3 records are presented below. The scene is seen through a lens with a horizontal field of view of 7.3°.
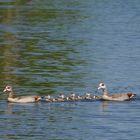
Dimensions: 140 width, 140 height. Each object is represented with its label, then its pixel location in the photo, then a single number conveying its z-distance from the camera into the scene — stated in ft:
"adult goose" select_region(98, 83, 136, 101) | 123.95
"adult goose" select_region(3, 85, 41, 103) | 121.49
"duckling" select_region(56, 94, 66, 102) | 122.89
